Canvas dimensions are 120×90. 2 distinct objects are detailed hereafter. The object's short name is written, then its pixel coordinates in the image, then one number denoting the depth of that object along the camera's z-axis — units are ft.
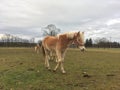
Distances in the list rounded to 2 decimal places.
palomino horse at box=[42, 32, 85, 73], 14.62
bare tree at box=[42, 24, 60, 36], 131.86
